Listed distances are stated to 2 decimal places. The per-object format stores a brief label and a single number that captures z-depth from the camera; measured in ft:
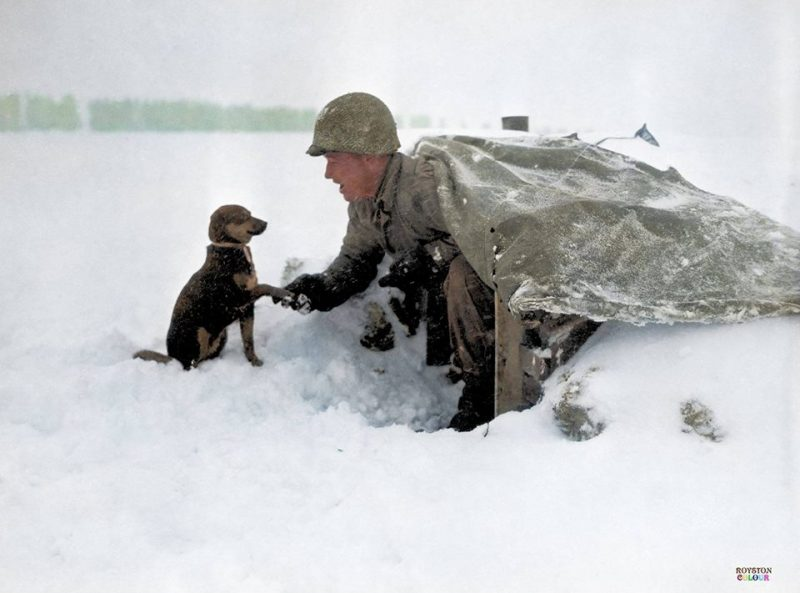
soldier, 10.70
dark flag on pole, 27.91
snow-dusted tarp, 8.29
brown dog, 11.78
